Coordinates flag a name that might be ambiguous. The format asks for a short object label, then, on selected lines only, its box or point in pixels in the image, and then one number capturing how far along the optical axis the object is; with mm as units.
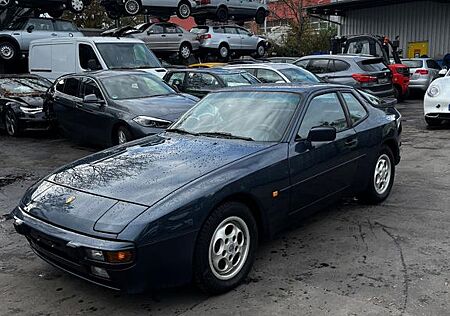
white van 12406
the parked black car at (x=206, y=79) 10898
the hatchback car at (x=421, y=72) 18312
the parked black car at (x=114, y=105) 7887
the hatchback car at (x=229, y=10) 22641
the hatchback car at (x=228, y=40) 20734
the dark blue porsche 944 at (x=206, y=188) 3143
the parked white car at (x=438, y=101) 10398
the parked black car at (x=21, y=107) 10602
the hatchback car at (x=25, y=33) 16031
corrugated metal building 25766
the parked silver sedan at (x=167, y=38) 19109
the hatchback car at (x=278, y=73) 11780
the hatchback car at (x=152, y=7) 19766
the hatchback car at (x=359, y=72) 13172
